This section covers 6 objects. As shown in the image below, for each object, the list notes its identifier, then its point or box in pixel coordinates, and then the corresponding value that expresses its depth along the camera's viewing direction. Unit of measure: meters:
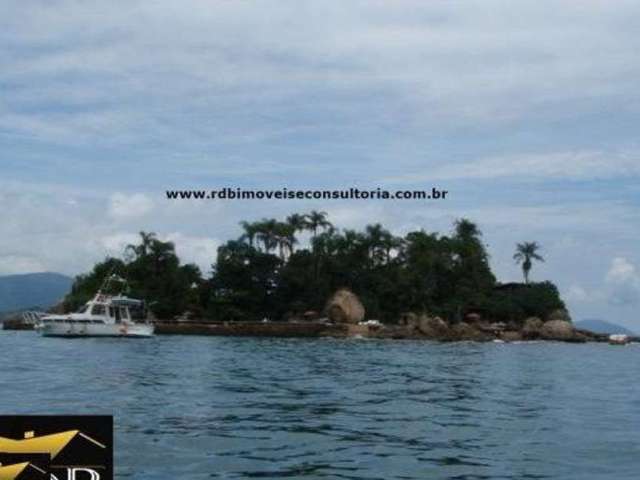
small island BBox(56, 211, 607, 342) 130.25
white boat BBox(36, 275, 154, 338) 94.19
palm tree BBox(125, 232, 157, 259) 137.38
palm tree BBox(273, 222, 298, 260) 137.75
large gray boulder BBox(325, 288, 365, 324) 125.81
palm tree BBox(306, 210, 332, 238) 140.00
